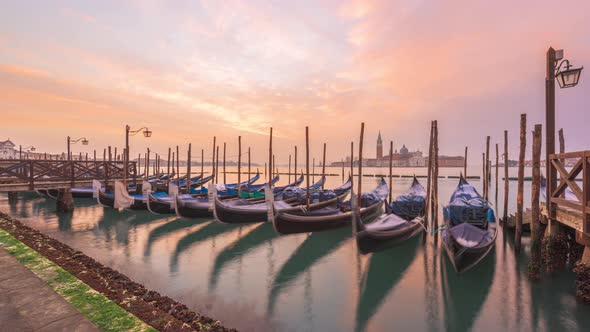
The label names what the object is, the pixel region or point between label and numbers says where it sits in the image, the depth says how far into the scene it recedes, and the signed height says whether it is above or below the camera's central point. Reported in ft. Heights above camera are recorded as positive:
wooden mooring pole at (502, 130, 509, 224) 37.01 -0.05
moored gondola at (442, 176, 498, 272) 21.72 -6.37
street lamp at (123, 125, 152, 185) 53.88 +5.36
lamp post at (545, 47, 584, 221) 18.35 +5.17
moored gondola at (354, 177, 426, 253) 24.69 -6.69
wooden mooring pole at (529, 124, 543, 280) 19.77 -3.62
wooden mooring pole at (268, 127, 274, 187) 48.23 +0.95
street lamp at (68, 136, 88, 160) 72.51 +5.45
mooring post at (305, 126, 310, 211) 42.57 +3.64
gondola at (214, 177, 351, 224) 37.11 -7.17
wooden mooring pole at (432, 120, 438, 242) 32.64 -1.03
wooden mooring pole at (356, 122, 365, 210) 36.68 +2.82
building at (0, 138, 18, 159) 155.22 +5.93
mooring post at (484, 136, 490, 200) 48.65 +2.74
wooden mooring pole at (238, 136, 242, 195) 64.75 +3.81
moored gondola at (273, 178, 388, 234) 31.63 -7.41
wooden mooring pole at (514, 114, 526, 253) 24.89 -0.50
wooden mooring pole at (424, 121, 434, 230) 32.96 +0.49
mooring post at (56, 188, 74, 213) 49.11 -7.60
